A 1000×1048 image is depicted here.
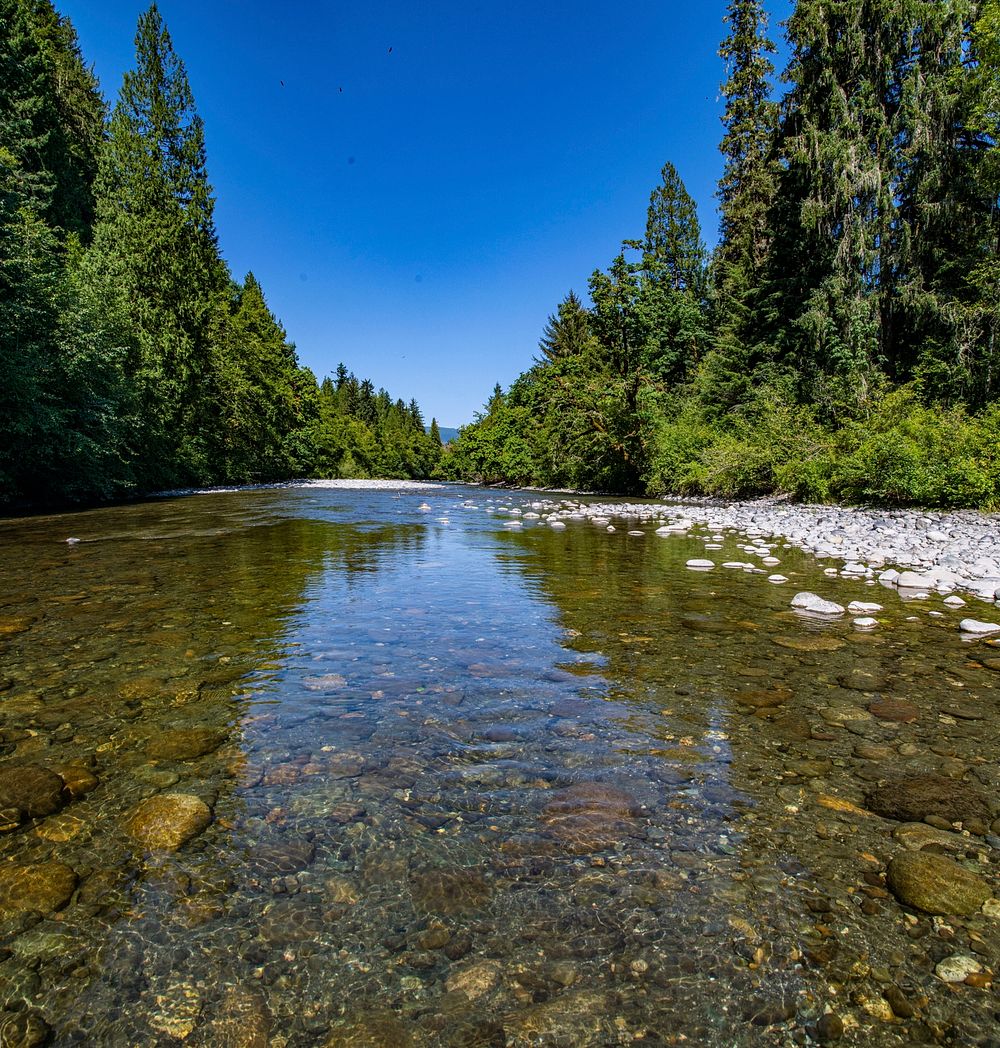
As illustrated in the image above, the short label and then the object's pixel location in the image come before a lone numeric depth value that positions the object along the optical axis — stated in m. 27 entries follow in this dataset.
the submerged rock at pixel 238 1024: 1.55
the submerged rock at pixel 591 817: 2.43
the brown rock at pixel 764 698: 3.83
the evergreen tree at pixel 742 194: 27.73
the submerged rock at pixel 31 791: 2.57
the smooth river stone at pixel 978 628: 5.15
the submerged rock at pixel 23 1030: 1.52
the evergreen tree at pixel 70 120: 29.27
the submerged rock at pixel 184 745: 3.09
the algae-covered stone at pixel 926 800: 2.60
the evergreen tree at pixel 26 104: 23.08
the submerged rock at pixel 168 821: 2.41
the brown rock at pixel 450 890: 2.06
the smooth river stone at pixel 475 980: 1.72
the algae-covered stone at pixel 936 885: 2.06
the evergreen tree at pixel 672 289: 34.12
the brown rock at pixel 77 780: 2.73
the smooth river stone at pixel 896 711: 3.56
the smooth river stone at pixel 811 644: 4.88
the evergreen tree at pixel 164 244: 27.11
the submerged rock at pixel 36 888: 2.01
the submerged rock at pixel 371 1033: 1.55
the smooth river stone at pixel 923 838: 2.38
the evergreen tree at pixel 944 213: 18.70
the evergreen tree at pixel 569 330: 51.62
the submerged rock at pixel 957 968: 1.77
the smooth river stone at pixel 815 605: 5.98
